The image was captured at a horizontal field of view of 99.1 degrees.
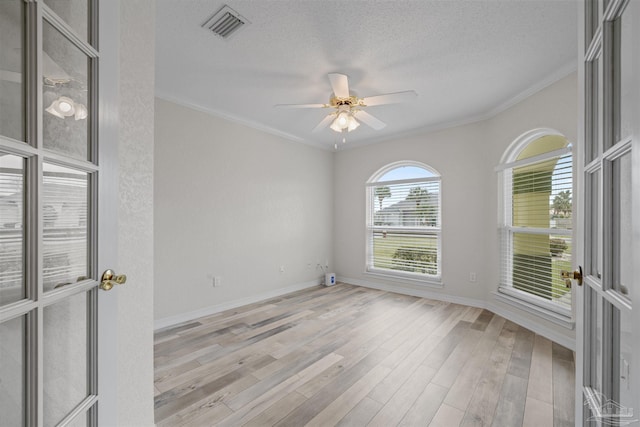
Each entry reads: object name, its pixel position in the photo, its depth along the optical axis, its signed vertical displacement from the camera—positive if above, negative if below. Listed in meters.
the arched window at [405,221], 4.29 -0.14
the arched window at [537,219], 2.82 -0.05
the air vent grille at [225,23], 1.83 +1.33
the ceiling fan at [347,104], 2.37 +1.05
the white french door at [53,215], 0.66 -0.01
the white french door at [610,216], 0.62 +0.00
